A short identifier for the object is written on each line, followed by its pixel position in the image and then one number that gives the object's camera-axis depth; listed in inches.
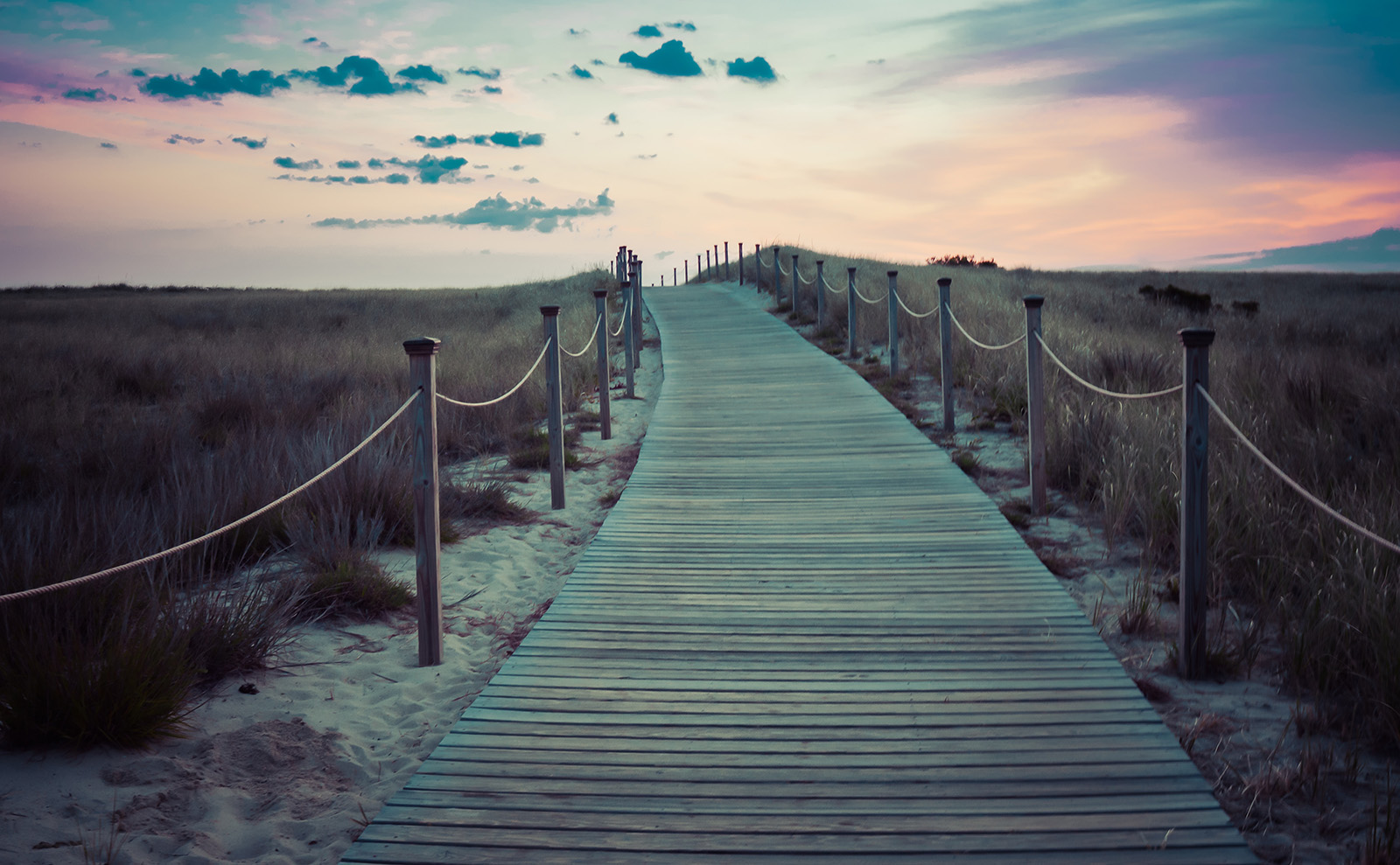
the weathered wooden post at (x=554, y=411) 273.6
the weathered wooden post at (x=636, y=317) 562.6
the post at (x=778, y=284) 832.3
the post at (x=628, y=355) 480.1
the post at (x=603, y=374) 365.7
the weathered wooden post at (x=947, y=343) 337.4
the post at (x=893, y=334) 444.5
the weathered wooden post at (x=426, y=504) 159.0
